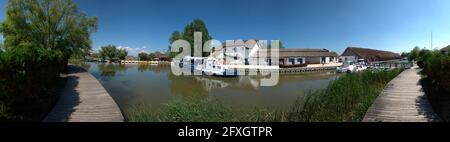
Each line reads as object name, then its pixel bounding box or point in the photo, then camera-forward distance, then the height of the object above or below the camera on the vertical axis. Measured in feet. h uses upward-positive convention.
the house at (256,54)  122.42 +5.28
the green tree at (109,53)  199.21 +9.67
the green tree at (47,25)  61.41 +9.96
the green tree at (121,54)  201.77 +8.87
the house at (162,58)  205.81 +5.94
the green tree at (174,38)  144.25 +15.49
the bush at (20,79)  16.79 -1.06
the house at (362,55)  148.68 +5.97
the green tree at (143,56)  210.59 +7.45
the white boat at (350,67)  81.97 -0.71
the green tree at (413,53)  137.60 +6.20
